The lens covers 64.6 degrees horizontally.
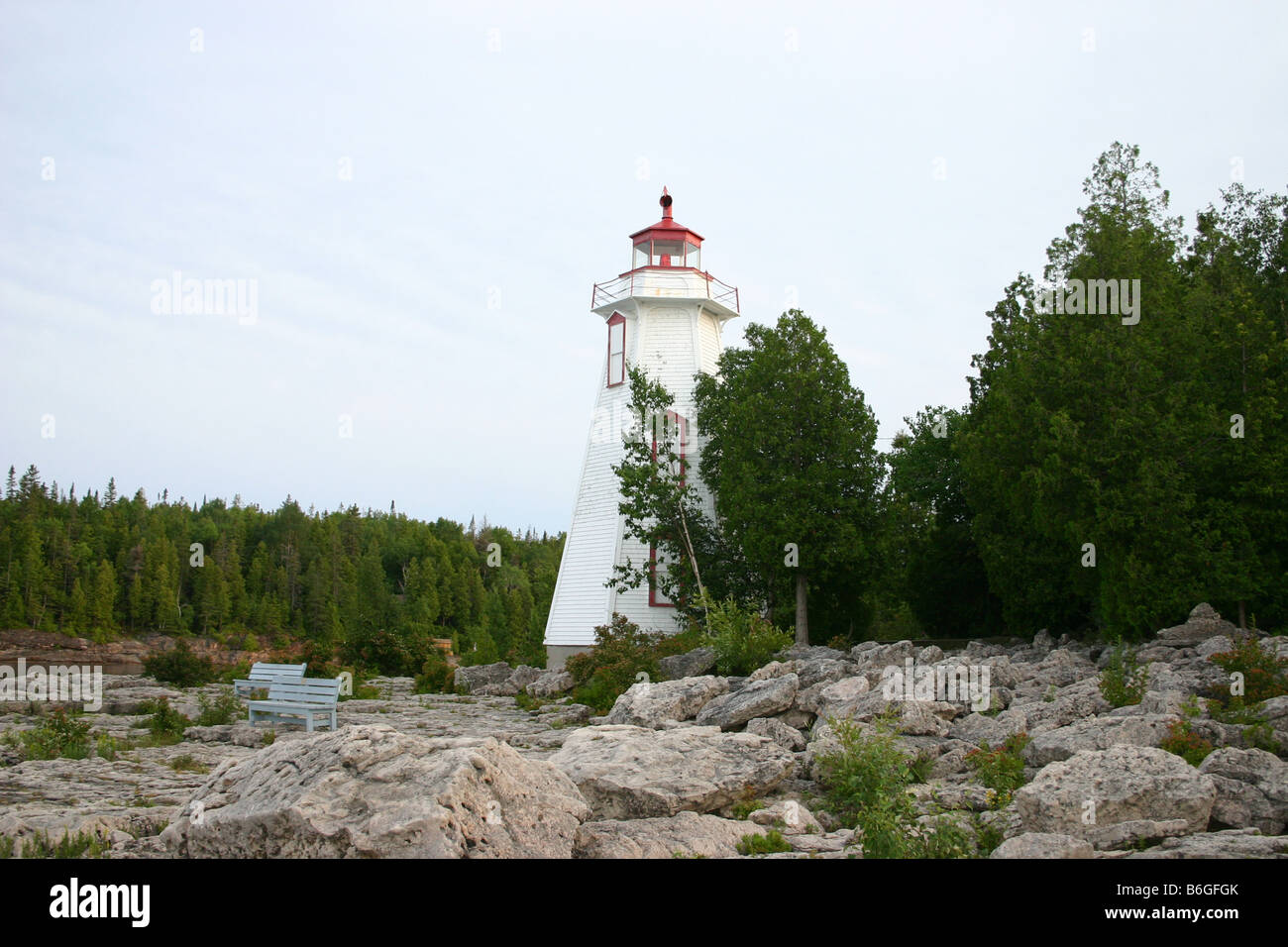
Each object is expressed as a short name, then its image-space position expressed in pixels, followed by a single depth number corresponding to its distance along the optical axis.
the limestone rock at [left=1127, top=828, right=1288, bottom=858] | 7.77
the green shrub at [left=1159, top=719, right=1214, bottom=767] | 11.23
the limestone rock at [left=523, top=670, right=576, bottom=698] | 28.12
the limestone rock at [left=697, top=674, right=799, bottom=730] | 15.73
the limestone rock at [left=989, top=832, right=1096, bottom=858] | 7.73
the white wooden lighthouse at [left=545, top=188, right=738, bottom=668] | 33.09
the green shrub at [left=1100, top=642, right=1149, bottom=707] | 14.55
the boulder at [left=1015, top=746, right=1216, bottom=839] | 9.02
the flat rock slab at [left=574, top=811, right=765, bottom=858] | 8.55
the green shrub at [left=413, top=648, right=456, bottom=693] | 30.91
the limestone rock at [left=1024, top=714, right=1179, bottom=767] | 11.55
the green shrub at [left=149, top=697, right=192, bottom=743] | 17.72
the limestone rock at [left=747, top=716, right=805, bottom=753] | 14.40
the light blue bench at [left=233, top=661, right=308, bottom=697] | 19.94
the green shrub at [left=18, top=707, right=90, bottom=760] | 14.69
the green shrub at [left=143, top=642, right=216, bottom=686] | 28.06
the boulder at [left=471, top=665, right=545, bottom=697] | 29.75
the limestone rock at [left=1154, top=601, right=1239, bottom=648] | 20.92
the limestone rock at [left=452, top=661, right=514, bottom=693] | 31.59
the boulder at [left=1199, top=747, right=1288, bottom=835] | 9.26
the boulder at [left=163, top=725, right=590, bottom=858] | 7.65
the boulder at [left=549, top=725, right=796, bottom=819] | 10.31
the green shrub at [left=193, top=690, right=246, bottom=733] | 18.86
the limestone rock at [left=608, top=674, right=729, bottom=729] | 16.61
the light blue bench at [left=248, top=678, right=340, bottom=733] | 18.11
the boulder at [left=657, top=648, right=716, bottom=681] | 23.78
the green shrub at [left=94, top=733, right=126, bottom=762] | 14.95
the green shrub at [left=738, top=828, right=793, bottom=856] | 9.08
